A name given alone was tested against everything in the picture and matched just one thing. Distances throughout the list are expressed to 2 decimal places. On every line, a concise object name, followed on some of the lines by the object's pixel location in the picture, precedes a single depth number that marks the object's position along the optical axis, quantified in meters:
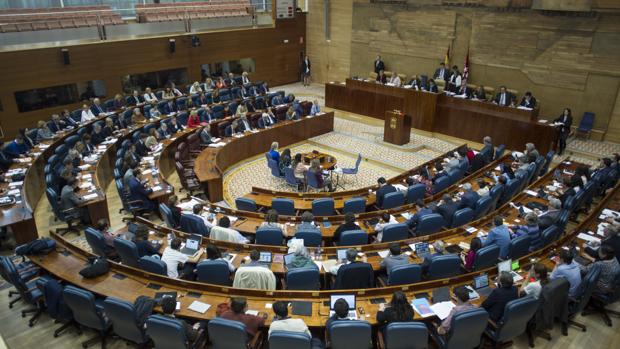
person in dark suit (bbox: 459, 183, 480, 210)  9.23
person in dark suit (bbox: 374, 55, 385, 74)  21.24
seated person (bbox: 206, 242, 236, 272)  6.84
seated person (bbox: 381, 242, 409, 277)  6.95
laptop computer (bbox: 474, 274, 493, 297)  6.48
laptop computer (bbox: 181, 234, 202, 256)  7.52
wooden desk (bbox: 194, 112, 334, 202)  11.69
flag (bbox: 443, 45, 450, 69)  18.95
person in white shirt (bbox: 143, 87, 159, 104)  17.30
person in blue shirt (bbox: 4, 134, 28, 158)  12.02
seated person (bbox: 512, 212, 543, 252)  7.94
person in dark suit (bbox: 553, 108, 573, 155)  14.61
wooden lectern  15.75
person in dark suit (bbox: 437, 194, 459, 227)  8.91
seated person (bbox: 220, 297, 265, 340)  5.64
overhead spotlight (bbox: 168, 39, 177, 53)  19.63
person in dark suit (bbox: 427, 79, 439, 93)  17.59
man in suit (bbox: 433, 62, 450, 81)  18.77
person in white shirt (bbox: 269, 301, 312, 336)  5.49
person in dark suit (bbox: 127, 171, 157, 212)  10.26
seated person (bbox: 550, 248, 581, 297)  6.59
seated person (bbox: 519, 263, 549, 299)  6.15
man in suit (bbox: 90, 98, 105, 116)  15.37
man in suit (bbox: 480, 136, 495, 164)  12.50
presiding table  14.80
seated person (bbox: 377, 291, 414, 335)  5.67
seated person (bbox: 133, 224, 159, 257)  7.49
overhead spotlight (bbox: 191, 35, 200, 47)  20.38
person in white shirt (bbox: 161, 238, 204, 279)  7.15
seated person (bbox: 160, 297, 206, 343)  5.64
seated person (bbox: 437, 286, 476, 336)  5.71
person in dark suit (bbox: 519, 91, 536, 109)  15.50
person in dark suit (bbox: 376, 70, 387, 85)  19.44
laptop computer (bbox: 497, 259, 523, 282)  6.67
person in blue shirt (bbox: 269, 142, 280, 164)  12.60
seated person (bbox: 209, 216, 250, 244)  7.89
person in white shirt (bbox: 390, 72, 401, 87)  19.20
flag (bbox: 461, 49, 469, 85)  18.27
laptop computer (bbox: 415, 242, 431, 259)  7.54
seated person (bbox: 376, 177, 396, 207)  9.89
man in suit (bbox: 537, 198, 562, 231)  8.27
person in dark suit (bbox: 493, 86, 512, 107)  16.16
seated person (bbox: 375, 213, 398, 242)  8.30
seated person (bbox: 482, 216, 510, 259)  7.66
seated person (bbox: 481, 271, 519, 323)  5.92
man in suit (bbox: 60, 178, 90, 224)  9.73
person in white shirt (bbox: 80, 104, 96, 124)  14.66
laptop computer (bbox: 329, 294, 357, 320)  5.98
